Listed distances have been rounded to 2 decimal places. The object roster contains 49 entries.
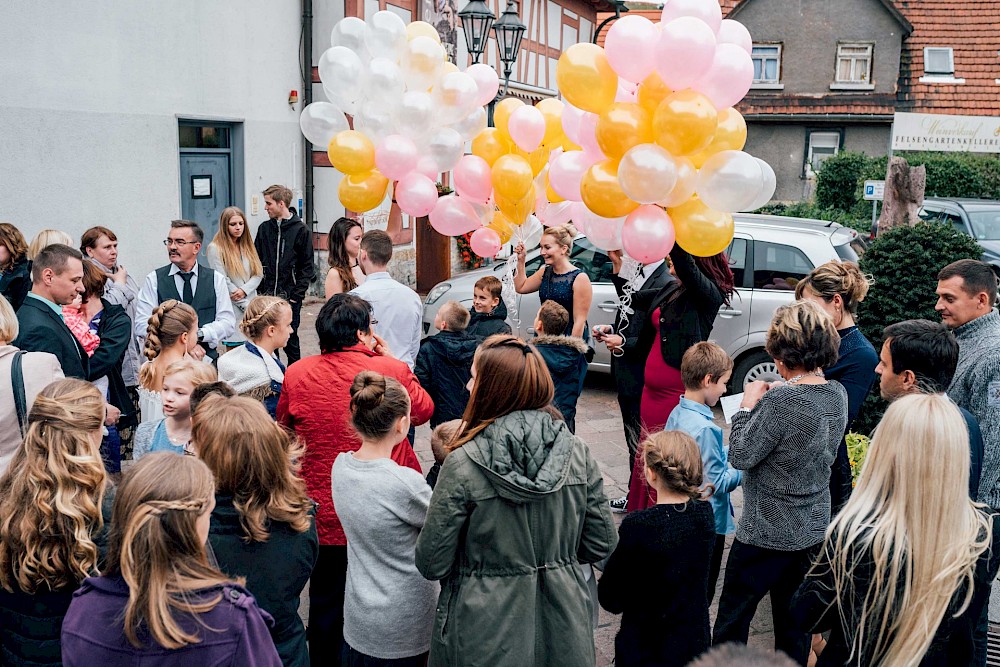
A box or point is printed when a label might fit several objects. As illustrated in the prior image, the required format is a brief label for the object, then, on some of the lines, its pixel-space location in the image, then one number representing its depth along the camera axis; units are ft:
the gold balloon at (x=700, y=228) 15.56
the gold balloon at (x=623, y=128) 15.24
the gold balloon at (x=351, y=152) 19.58
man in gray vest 19.97
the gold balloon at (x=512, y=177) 19.44
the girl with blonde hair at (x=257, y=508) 9.14
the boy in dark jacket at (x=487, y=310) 18.60
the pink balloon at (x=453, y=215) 21.12
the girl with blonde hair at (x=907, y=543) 8.25
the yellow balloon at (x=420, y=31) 21.06
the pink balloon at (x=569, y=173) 17.90
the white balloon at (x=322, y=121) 20.92
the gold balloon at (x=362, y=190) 20.15
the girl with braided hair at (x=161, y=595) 6.84
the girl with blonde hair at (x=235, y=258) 23.47
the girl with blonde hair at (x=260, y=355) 14.11
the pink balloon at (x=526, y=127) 19.71
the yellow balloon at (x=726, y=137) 15.78
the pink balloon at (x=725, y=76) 15.12
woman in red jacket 12.66
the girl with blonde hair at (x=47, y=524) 8.38
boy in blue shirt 13.60
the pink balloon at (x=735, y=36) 16.37
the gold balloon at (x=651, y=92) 15.33
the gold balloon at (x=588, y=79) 15.76
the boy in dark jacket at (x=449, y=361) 16.93
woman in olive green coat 9.16
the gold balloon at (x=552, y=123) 20.62
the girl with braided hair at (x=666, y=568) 10.68
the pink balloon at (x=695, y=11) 15.69
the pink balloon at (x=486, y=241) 21.68
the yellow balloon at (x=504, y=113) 20.68
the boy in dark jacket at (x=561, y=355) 17.11
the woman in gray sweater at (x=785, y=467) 11.88
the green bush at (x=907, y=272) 20.83
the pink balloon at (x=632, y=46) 15.02
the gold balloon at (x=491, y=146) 20.79
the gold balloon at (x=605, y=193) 15.61
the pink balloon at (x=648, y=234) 15.51
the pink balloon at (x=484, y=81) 21.02
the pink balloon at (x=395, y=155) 19.54
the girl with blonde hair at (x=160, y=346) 14.17
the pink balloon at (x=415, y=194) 20.27
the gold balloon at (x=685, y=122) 14.53
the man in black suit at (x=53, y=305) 14.87
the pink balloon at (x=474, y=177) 20.38
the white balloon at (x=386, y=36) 20.21
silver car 27.25
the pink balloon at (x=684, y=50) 14.44
